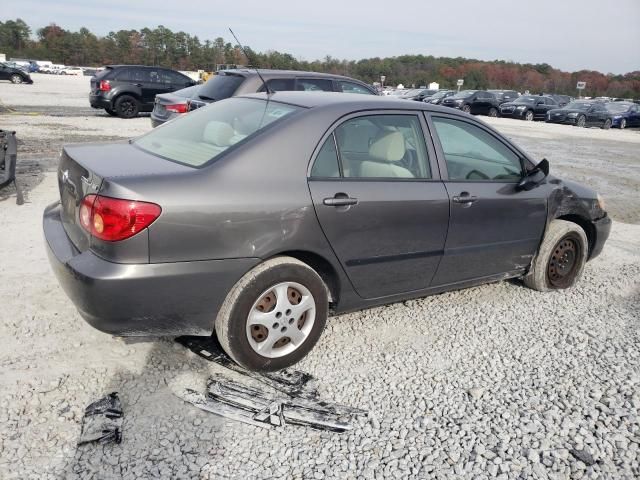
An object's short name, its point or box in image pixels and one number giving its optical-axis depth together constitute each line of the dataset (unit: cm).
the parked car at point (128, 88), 1647
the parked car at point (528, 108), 3084
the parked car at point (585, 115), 2861
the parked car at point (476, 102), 3031
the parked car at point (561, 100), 3373
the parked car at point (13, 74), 3315
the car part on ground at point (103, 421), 253
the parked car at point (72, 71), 6767
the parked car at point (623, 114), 2885
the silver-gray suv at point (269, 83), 918
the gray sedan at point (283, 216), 273
